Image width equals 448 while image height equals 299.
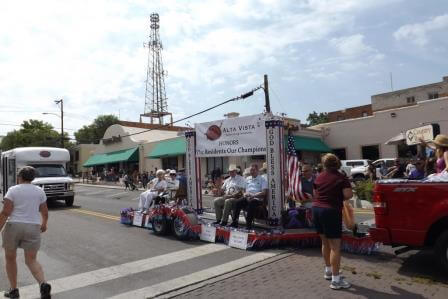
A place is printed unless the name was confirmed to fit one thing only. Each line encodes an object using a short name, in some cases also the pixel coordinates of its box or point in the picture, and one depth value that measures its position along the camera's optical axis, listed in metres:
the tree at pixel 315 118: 61.71
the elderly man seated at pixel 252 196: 9.57
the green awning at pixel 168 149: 35.97
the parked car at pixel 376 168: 25.38
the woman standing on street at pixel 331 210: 6.03
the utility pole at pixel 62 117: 49.71
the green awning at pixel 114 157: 44.78
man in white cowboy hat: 9.86
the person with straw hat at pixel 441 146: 7.05
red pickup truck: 6.23
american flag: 9.75
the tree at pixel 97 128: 82.31
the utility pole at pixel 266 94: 24.16
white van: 18.67
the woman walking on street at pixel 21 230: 5.81
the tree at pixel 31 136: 71.25
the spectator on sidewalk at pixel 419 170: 11.72
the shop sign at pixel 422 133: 13.38
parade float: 8.70
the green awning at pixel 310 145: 31.88
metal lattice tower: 48.34
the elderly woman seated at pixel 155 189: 12.33
